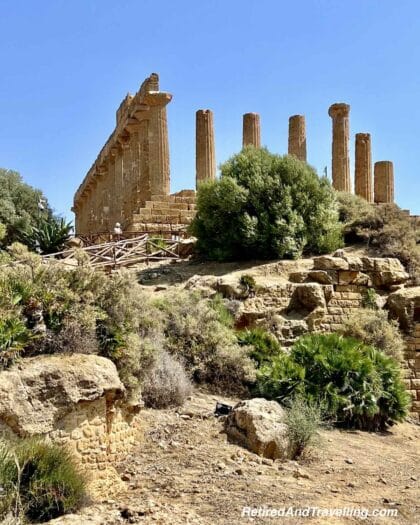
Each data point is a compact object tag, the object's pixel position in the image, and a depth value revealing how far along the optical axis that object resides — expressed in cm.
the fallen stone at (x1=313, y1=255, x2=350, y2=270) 1600
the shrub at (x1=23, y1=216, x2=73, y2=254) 2291
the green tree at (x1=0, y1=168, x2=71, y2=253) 3059
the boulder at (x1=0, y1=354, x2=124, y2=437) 746
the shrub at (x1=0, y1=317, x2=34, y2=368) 791
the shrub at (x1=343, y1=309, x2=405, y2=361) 1460
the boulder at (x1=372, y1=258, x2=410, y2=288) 1634
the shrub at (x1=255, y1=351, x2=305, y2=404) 1136
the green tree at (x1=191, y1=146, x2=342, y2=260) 1795
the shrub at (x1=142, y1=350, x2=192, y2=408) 1024
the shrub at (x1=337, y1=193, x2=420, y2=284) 1745
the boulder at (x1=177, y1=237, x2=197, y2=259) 2009
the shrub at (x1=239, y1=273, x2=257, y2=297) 1502
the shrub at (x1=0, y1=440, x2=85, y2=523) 665
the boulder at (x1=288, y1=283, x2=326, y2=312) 1512
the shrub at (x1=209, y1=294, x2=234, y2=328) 1362
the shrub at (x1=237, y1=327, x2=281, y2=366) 1302
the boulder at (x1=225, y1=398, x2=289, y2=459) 918
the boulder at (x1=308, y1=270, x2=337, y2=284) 1574
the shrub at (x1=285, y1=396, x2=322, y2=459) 948
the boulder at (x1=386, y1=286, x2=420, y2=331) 1543
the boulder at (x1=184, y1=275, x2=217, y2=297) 1473
